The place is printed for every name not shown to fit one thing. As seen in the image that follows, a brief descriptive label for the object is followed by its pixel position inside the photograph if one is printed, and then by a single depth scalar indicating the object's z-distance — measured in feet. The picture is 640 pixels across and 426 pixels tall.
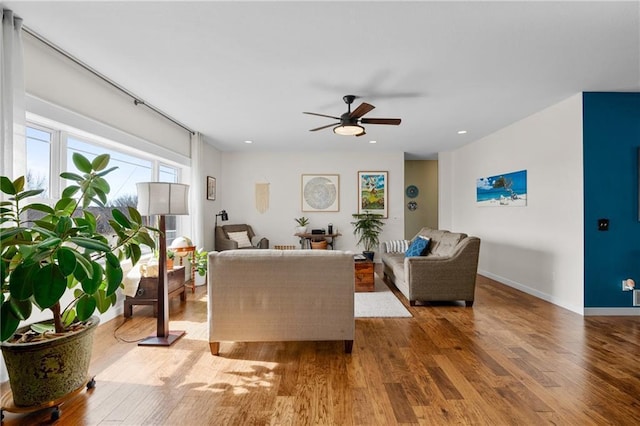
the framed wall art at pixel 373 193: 22.15
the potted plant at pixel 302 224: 21.43
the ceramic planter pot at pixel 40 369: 5.52
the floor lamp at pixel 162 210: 8.57
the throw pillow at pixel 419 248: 14.79
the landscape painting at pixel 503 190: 14.46
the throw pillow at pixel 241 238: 20.01
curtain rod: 7.71
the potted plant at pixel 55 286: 4.96
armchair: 19.01
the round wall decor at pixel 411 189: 26.94
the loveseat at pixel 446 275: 12.14
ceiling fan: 11.23
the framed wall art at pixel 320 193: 22.21
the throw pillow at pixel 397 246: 17.82
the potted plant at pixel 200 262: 14.05
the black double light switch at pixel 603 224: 11.13
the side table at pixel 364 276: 14.38
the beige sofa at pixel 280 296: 7.93
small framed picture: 19.18
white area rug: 11.33
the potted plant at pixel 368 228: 21.79
